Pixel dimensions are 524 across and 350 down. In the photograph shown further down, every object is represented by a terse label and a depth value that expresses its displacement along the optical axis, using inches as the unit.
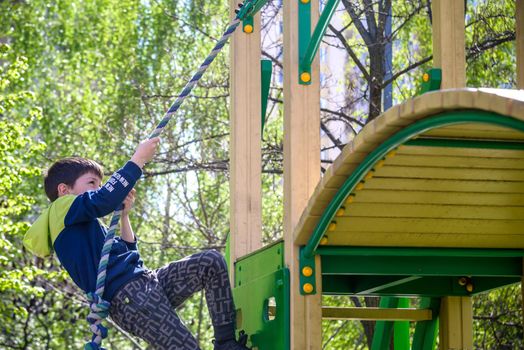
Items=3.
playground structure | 171.8
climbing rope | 193.8
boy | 201.6
